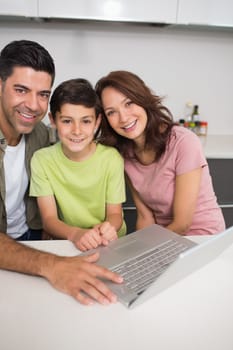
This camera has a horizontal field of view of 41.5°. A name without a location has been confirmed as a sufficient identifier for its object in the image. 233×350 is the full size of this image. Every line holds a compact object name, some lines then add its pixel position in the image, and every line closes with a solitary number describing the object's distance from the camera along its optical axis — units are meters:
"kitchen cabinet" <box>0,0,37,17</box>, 1.70
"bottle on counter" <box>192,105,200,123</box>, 2.40
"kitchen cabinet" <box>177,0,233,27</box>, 1.83
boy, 1.16
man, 0.73
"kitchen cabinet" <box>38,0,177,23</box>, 1.74
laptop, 0.60
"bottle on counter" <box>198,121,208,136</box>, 2.38
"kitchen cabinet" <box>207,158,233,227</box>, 1.93
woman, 1.18
